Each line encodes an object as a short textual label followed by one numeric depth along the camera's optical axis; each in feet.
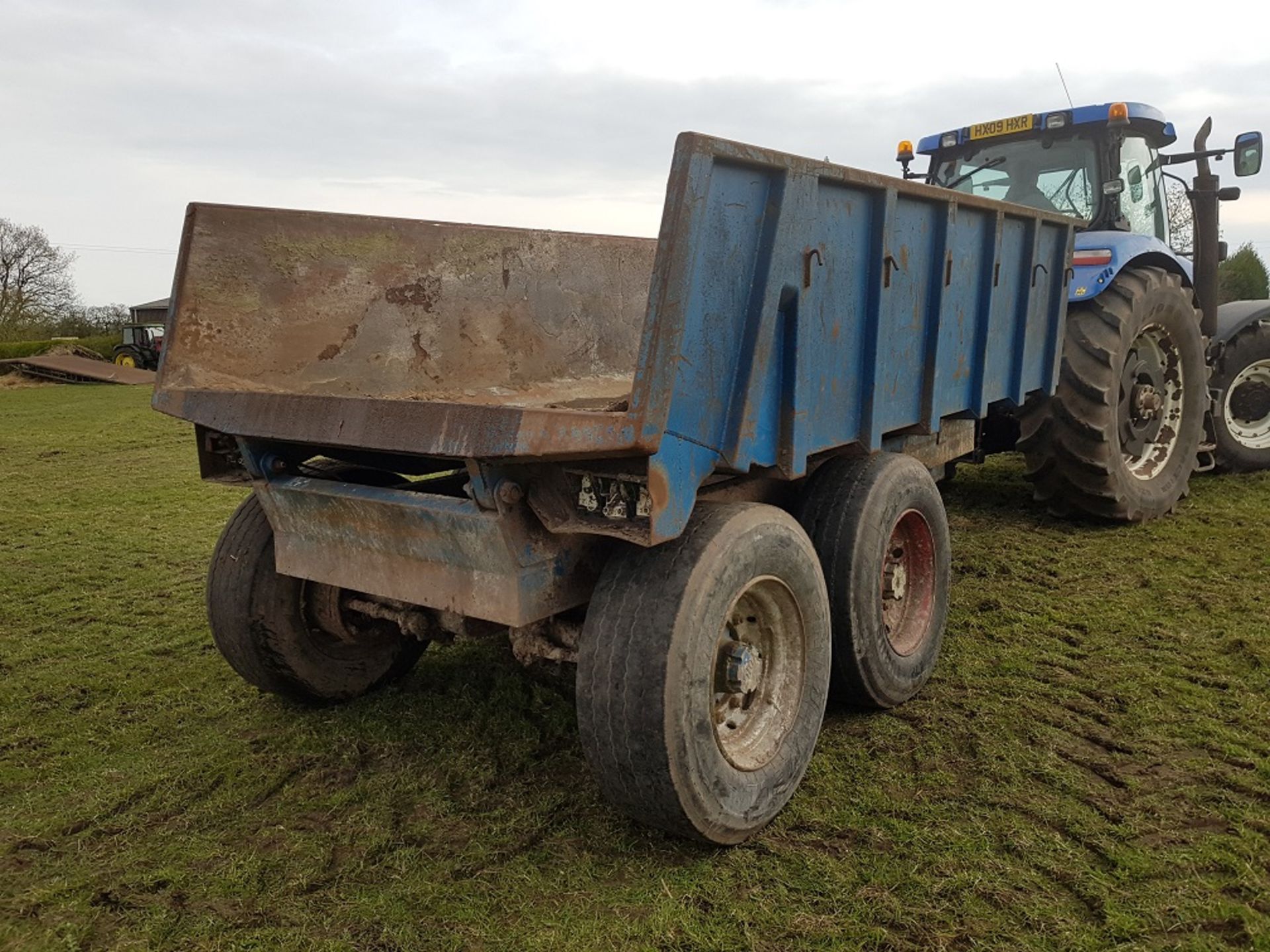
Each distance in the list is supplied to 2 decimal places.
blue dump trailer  7.87
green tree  62.90
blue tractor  17.75
